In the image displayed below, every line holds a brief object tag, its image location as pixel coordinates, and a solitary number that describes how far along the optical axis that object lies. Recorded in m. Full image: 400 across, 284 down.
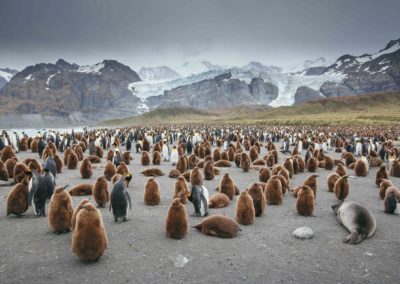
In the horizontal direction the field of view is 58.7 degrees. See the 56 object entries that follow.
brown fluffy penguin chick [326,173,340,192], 11.11
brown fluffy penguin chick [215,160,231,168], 16.84
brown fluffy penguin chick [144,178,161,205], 9.27
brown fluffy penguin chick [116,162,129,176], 11.85
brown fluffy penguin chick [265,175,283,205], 9.41
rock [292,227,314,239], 6.80
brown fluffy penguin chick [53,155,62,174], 13.95
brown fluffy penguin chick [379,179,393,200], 9.93
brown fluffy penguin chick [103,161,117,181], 12.30
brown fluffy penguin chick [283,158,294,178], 13.72
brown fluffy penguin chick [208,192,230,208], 8.99
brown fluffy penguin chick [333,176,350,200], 9.76
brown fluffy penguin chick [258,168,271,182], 11.81
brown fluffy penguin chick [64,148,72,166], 15.65
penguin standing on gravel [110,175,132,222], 7.53
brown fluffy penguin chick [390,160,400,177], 13.99
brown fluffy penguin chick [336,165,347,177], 12.30
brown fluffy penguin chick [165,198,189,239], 6.62
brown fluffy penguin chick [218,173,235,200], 9.92
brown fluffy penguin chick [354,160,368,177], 14.32
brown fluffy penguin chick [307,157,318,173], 15.51
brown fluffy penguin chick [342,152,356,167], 17.45
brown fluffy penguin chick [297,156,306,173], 15.15
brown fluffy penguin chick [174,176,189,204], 9.22
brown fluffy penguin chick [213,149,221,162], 18.47
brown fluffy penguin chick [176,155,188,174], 14.32
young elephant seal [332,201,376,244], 6.61
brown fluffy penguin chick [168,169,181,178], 13.40
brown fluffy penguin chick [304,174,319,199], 9.88
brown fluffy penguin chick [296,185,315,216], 8.36
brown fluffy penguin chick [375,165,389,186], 11.89
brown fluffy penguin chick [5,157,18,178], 11.79
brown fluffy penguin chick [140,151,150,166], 17.23
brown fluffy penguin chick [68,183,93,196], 9.82
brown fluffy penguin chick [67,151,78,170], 15.07
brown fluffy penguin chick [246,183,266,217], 8.27
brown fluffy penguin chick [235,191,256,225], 7.67
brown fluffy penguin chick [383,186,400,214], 8.44
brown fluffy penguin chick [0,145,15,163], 14.36
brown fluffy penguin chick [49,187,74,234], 6.52
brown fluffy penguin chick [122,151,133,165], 17.38
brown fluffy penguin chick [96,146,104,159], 20.69
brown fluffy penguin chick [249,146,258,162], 18.35
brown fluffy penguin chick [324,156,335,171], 16.11
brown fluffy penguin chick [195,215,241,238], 6.82
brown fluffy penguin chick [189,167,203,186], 11.28
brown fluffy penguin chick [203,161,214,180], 13.15
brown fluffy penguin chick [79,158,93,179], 12.75
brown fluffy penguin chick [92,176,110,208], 8.62
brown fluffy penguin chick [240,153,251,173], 15.16
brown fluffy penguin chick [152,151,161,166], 17.61
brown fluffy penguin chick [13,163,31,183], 10.27
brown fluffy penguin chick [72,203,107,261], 5.26
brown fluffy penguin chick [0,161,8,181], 10.91
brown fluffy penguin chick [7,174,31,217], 7.64
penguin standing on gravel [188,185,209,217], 8.09
